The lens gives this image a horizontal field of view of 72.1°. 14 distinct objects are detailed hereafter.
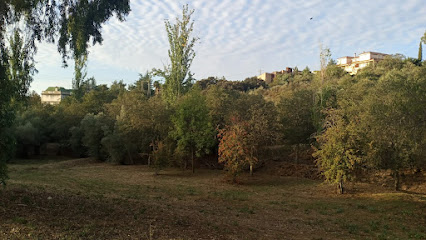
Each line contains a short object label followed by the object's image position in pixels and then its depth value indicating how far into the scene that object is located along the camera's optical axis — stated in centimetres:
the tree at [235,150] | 1819
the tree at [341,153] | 1487
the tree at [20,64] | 839
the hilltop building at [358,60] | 8259
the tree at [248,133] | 1830
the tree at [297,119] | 2397
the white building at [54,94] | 8512
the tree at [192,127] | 2239
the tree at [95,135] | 2959
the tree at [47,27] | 778
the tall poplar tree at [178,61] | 3170
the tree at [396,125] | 948
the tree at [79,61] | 1020
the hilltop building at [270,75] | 9277
